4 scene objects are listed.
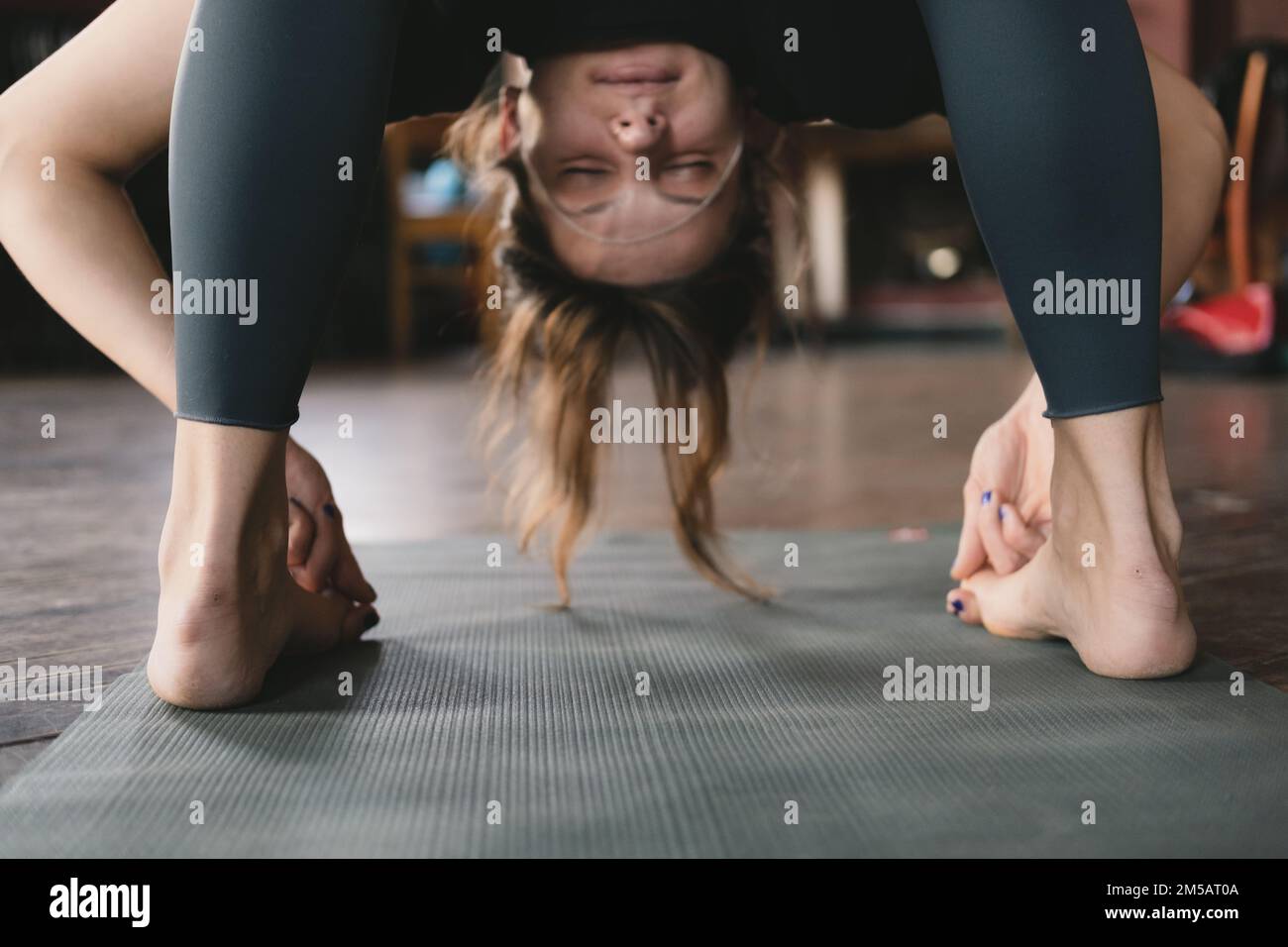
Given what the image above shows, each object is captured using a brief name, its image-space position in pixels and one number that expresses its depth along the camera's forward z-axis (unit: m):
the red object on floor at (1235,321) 3.41
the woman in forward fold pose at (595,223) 0.70
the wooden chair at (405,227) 5.73
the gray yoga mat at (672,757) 0.53
